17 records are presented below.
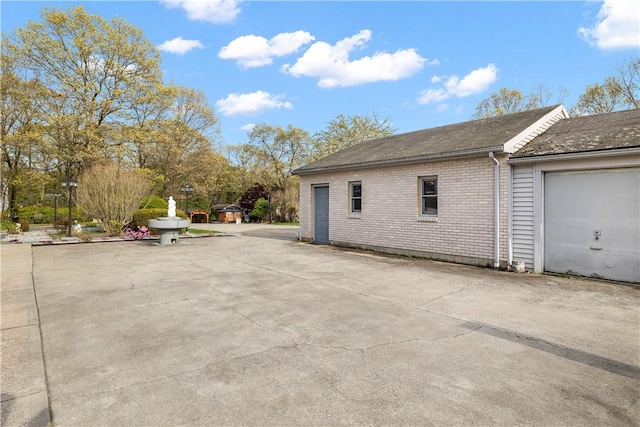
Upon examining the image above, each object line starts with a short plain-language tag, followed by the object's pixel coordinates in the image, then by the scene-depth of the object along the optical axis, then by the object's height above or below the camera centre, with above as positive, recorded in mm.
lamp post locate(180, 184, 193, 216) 20144 +1379
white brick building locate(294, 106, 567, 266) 8602 +591
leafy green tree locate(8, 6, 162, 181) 20234 +8858
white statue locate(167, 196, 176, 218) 14500 +93
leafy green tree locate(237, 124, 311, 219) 37156 +6561
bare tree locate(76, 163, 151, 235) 15950 +731
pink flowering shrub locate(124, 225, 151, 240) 15758 -1032
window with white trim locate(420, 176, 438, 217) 10094 +426
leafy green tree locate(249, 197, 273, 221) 36469 +193
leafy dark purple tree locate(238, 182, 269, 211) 38500 +1688
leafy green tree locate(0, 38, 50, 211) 21047 +6160
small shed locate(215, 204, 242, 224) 37062 -236
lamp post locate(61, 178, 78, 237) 16297 +1390
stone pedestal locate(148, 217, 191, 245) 13125 -588
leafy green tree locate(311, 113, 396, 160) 36250 +8610
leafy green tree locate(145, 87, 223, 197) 30523 +5964
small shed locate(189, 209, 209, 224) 35278 -529
